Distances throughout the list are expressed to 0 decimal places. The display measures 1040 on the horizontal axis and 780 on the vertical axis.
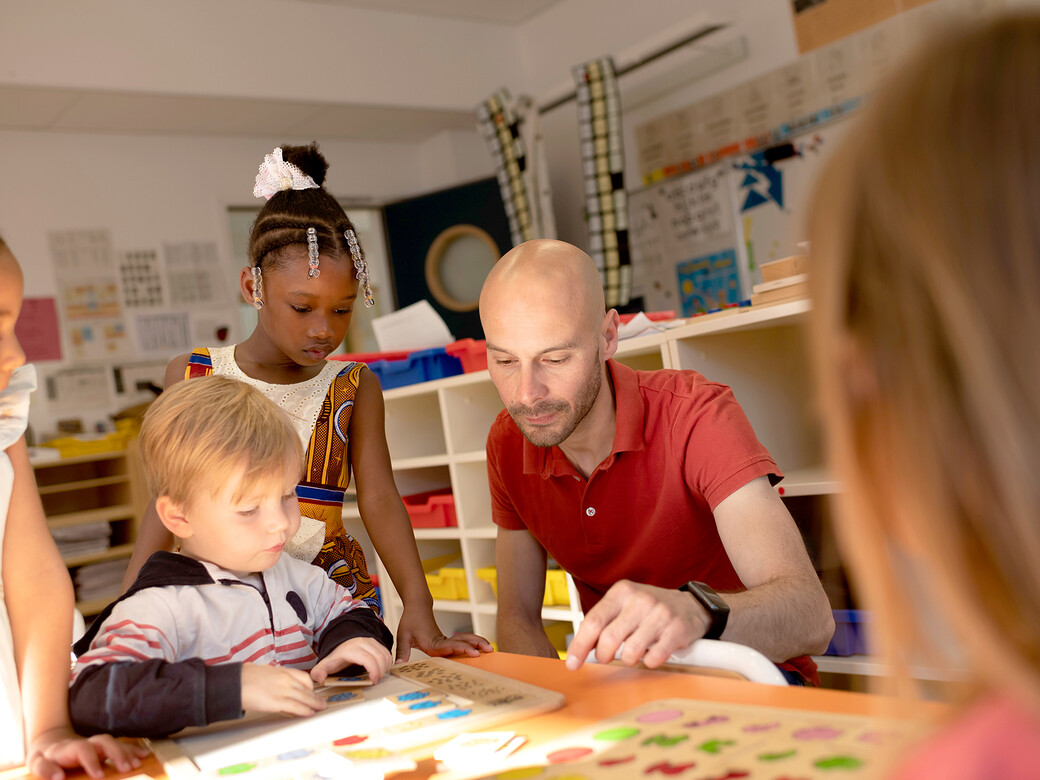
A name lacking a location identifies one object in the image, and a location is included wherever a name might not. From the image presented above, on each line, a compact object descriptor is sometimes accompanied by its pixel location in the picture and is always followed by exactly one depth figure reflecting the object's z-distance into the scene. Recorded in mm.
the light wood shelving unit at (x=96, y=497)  4160
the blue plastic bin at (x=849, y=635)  1970
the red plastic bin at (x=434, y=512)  2855
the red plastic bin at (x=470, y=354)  2746
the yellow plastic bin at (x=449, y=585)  2848
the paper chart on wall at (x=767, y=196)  4207
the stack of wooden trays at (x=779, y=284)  1979
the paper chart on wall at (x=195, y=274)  4906
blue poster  4539
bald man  1355
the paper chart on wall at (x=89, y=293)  4609
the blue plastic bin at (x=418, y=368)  2859
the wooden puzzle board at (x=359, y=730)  814
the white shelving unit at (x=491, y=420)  2133
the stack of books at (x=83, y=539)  4129
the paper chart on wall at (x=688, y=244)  4555
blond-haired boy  1043
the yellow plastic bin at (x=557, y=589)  2461
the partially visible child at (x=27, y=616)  899
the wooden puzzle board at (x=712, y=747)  637
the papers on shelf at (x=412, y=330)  2996
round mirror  5219
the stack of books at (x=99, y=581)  4160
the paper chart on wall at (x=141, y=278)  4781
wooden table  757
